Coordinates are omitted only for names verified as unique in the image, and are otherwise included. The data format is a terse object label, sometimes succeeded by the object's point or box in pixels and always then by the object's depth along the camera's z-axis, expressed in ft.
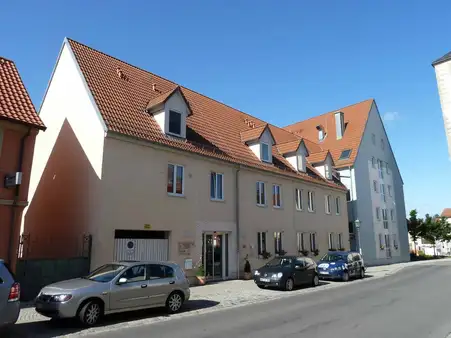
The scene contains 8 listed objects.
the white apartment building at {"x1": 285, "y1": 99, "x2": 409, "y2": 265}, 113.70
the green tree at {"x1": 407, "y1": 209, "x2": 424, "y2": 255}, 160.15
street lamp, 109.54
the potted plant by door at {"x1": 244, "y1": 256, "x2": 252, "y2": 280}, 64.34
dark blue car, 66.23
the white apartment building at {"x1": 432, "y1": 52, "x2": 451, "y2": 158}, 64.44
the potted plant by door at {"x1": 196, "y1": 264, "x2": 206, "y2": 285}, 56.24
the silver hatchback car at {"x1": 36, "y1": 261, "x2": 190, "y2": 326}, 29.12
